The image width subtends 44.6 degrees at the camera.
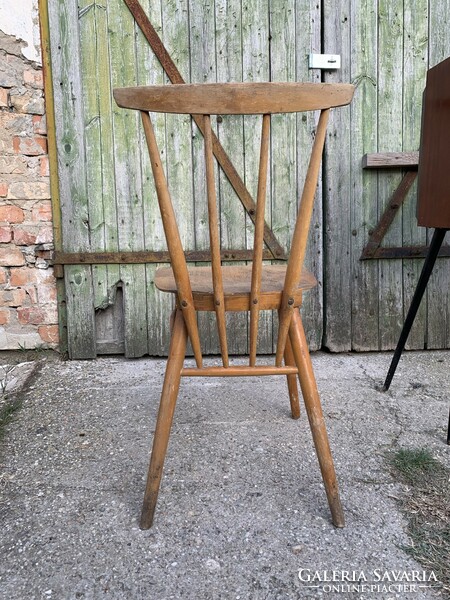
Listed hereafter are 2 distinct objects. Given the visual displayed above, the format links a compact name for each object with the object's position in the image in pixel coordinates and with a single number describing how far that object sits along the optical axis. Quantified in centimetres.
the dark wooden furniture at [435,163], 175
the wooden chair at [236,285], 122
